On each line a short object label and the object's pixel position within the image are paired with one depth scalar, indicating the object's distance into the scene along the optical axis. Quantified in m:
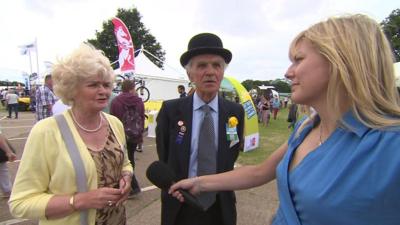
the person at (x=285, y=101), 42.63
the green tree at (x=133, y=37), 47.28
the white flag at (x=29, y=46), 24.03
